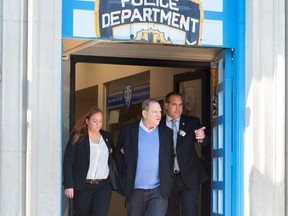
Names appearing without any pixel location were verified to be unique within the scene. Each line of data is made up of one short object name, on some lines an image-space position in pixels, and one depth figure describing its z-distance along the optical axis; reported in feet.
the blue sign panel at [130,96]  35.55
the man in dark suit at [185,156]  27.40
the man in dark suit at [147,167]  26.43
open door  26.73
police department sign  25.02
